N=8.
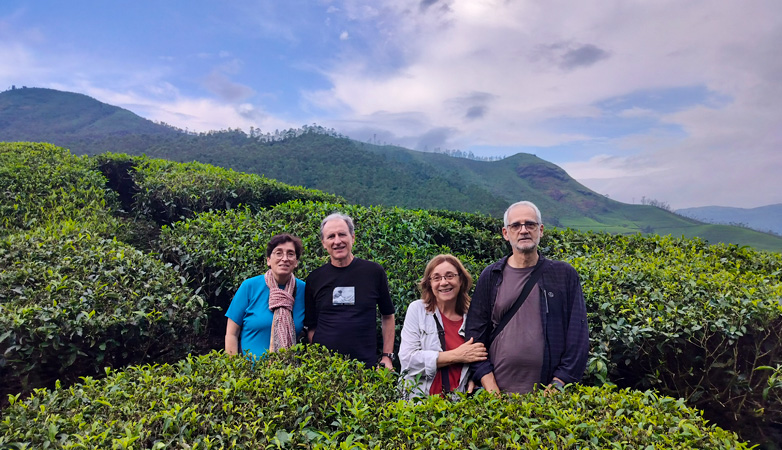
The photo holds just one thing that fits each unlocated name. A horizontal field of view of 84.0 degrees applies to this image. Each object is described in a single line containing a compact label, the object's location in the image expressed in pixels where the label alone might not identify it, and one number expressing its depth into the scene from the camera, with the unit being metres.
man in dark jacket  2.91
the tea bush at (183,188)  7.19
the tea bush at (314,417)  2.14
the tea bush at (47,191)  6.24
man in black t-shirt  3.41
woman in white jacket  3.05
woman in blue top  3.42
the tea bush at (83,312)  3.59
